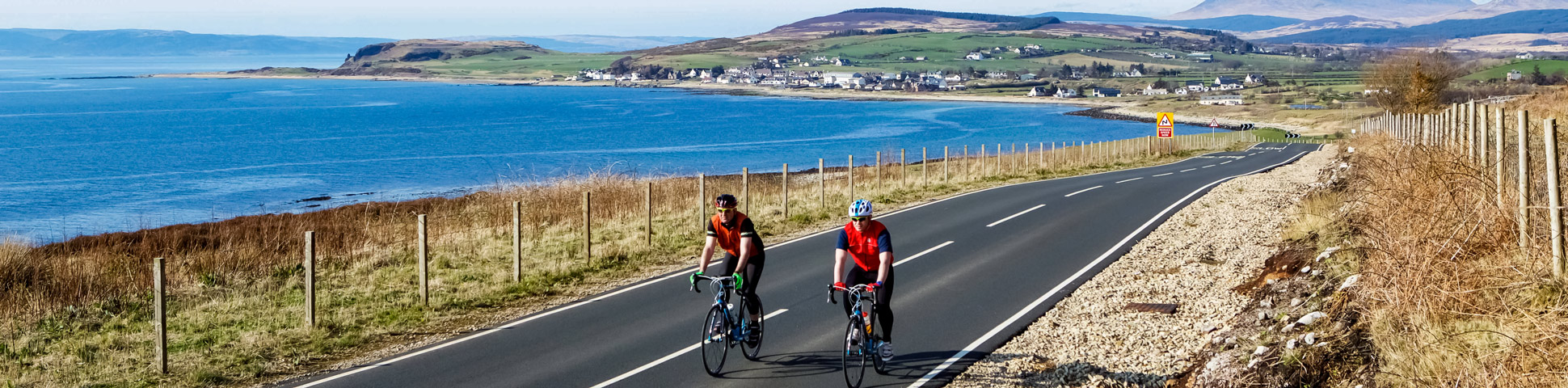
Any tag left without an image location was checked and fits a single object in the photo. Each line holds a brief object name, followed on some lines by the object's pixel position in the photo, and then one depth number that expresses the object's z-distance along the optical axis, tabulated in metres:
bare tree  66.44
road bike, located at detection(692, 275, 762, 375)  10.38
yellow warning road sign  55.81
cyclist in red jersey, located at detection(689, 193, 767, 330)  10.51
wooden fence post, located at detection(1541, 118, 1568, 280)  8.51
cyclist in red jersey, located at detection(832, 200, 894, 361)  9.73
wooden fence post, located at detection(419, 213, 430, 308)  14.64
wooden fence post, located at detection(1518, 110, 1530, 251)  9.34
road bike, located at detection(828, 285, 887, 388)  9.90
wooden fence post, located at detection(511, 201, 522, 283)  16.44
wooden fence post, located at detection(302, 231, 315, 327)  13.11
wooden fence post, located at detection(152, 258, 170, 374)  10.95
